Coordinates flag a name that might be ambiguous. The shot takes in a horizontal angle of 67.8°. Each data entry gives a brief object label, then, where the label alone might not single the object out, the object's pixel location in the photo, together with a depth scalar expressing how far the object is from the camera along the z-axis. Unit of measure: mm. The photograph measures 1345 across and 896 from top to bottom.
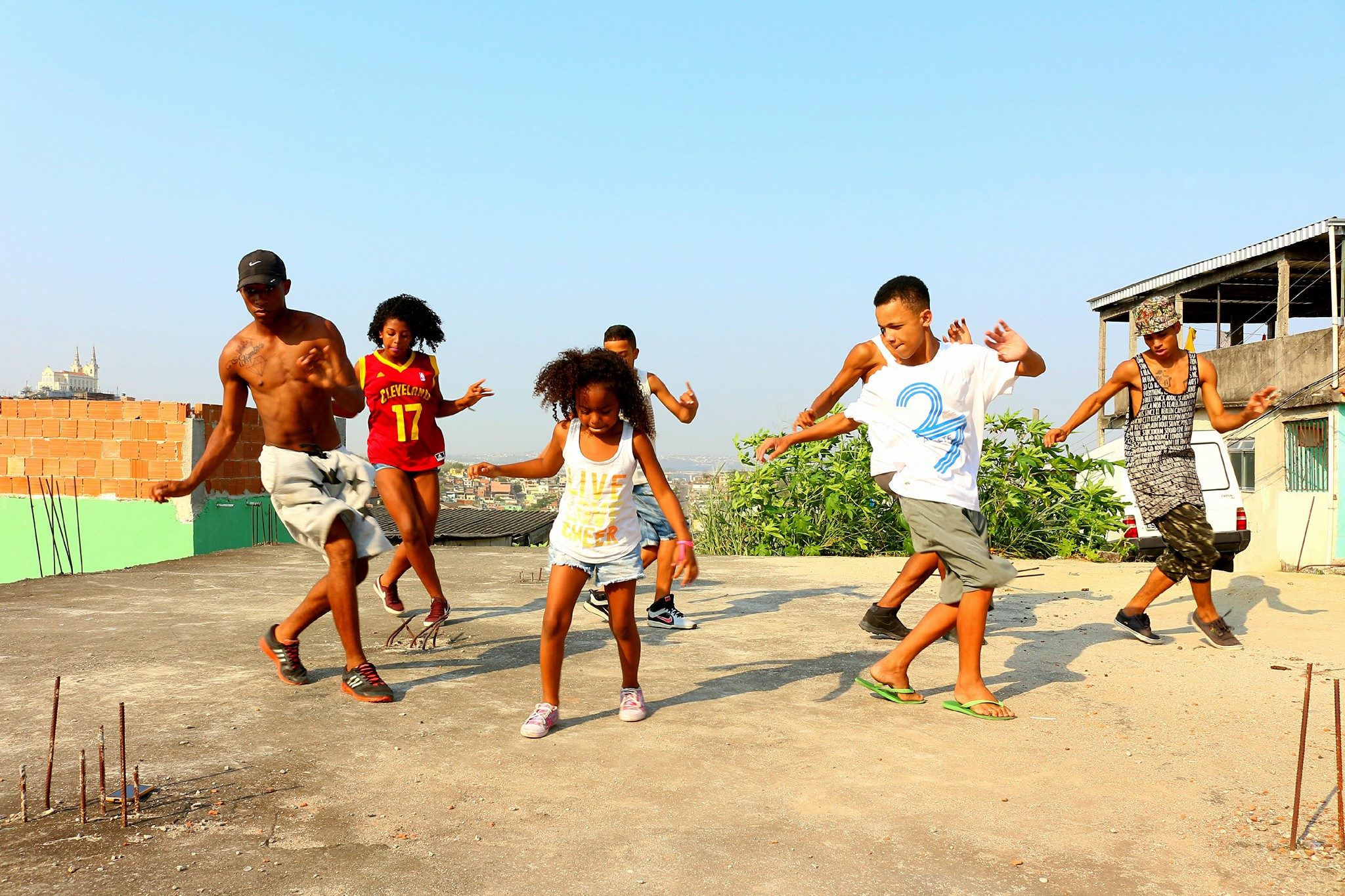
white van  8414
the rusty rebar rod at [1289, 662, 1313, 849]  2877
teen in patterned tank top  5984
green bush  12414
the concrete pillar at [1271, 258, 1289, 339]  14688
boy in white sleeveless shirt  6438
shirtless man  4691
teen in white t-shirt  4527
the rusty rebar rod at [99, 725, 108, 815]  2961
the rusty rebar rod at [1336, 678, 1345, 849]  2833
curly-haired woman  6094
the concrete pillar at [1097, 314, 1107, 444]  21797
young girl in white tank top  4230
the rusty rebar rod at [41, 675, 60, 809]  3064
